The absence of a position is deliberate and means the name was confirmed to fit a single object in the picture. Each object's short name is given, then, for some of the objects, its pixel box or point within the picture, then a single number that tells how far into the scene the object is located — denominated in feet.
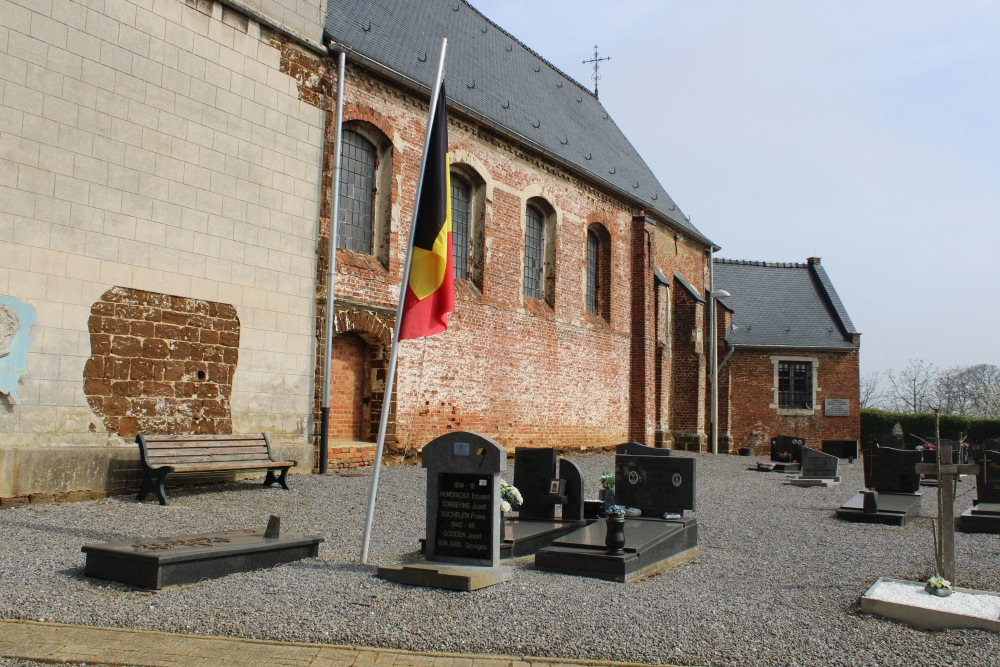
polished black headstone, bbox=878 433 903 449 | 71.77
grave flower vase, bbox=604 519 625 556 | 22.72
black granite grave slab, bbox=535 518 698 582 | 22.50
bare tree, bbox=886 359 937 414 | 221.46
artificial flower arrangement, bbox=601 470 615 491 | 33.19
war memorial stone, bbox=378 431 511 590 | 20.90
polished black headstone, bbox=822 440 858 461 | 83.10
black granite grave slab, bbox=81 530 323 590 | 18.88
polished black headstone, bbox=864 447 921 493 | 39.81
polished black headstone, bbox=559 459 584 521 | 29.73
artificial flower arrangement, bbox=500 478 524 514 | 26.94
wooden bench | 32.45
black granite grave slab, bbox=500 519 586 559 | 24.99
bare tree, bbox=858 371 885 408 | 234.58
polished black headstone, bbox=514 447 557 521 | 29.94
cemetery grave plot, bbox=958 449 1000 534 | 33.83
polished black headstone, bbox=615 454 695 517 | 30.09
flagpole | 22.70
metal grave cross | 20.20
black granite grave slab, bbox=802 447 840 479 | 56.03
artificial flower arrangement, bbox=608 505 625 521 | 23.03
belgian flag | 24.27
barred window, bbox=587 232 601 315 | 74.38
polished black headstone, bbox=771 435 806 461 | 69.56
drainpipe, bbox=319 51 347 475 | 42.88
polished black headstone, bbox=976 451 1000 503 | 36.76
